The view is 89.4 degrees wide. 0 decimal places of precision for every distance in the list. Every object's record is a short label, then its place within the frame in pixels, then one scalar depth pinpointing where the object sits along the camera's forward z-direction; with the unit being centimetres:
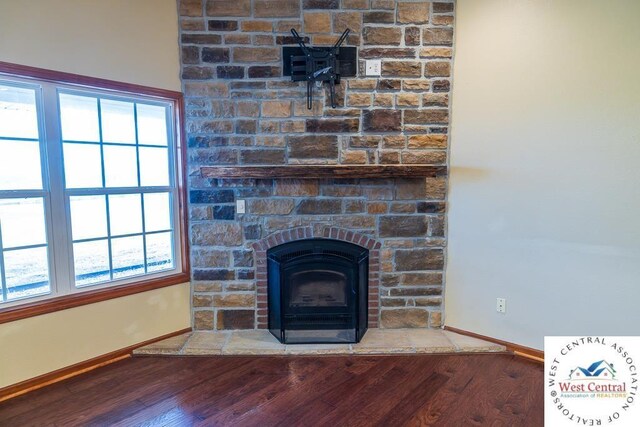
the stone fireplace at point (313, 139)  268
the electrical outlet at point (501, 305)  261
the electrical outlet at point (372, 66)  272
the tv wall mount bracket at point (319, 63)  262
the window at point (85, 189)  213
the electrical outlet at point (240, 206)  279
